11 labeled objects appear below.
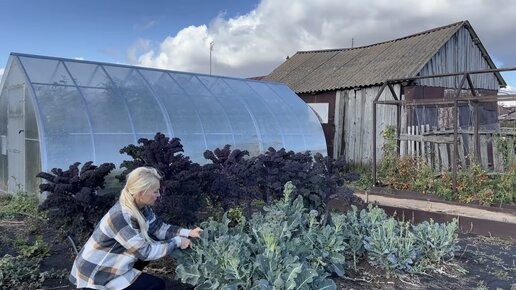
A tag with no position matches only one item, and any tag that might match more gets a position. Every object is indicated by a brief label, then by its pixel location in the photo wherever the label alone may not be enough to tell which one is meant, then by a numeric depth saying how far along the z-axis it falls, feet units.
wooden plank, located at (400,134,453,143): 28.98
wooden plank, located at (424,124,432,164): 30.55
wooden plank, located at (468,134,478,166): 27.00
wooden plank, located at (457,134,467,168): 29.77
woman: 9.39
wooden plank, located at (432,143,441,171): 30.41
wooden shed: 38.34
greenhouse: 22.17
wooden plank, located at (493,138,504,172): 27.62
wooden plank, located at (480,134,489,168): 29.53
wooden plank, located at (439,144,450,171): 30.25
